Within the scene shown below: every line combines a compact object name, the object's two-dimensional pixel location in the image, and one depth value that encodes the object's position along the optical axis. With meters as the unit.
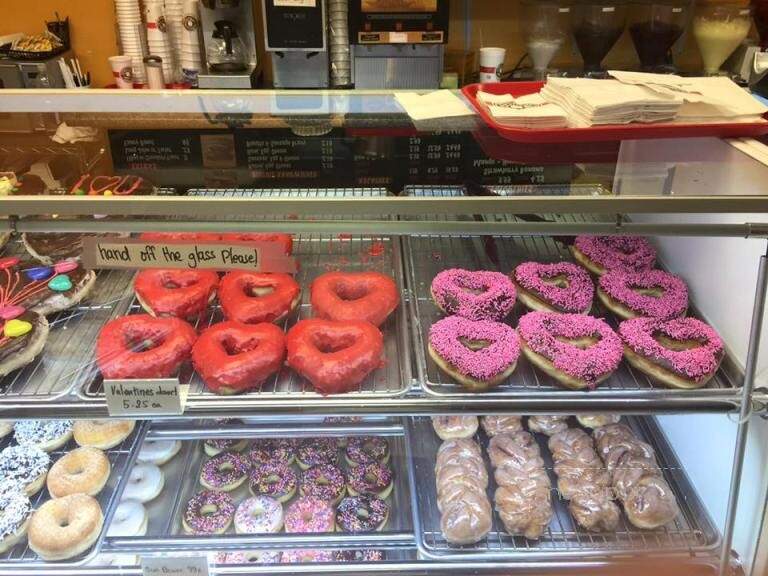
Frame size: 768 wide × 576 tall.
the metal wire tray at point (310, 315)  1.58
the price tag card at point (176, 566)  1.72
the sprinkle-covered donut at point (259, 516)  1.90
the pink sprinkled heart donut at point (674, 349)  1.63
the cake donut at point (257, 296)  1.75
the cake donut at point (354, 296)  1.76
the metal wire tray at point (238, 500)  1.80
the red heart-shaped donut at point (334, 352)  1.58
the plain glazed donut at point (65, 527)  1.74
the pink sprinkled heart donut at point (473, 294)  1.84
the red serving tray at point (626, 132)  1.55
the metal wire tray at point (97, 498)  1.74
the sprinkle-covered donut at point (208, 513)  1.90
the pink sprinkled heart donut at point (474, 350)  1.63
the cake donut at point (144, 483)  2.00
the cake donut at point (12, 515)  1.79
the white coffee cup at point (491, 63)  3.33
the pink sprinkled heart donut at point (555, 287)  1.88
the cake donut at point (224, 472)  2.05
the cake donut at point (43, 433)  2.07
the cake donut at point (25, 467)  1.93
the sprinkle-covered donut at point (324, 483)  2.03
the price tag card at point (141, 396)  1.52
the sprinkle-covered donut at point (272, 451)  2.13
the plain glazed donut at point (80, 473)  1.91
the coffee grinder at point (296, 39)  2.99
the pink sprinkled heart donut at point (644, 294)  1.86
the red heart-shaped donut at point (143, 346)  1.59
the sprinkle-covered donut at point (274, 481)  2.04
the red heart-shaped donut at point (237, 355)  1.56
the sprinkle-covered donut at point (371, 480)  2.04
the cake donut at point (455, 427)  2.11
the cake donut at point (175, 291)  1.77
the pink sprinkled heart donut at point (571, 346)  1.63
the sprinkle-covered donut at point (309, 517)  1.91
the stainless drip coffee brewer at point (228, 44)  3.20
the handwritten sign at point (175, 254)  1.38
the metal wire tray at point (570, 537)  1.78
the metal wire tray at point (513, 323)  1.61
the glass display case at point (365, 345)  1.42
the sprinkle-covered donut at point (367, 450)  2.11
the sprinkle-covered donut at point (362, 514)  1.92
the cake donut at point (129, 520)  1.87
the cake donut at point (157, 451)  2.11
